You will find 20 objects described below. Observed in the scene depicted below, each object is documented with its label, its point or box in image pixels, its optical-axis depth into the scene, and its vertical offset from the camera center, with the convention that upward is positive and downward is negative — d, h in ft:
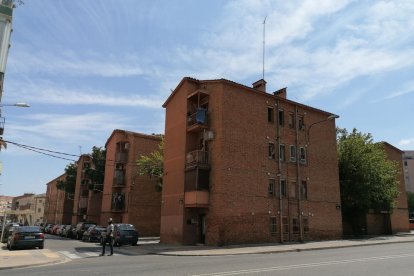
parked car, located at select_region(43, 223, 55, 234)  183.59 -3.52
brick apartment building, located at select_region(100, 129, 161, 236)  135.64 +11.64
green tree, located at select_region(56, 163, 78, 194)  201.36 +21.22
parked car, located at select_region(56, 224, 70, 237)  153.46 -3.78
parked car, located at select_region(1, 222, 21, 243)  107.00 -4.32
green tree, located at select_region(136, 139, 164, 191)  125.80 +18.28
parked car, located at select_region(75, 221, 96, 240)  124.47 -2.18
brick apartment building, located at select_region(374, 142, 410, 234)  130.00 +5.94
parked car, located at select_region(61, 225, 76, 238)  141.78 -3.80
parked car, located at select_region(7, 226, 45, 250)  77.00 -3.57
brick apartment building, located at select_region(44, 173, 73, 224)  231.71 +9.85
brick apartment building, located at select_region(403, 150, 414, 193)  345.62 +48.93
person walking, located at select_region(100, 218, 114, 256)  66.15 -2.10
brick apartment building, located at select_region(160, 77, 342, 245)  85.05 +12.97
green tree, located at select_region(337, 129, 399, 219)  112.16 +14.07
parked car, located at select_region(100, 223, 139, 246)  86.43 -2.86
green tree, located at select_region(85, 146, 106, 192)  166.81 +21.50
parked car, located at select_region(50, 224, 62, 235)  166.55 -3.68
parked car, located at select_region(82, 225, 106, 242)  105.23 -3.34
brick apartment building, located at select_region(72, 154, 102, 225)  175.83 +10.81
